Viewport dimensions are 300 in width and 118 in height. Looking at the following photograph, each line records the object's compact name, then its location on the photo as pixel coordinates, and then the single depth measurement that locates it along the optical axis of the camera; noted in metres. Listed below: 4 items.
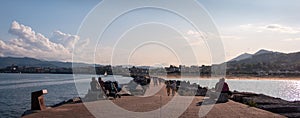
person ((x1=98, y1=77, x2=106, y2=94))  25.88
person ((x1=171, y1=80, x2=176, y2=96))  30.35
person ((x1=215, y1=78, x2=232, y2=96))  24.00
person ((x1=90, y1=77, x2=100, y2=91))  24.77
